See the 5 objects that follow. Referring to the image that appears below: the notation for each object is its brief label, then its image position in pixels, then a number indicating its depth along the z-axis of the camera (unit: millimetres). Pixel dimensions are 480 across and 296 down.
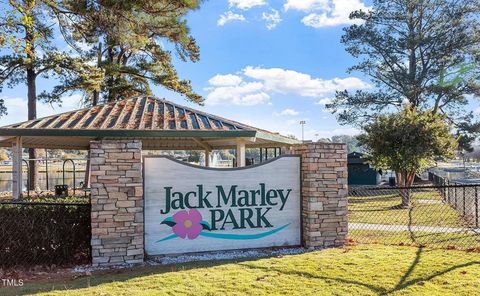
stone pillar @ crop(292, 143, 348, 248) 7207
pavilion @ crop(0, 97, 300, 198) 8367
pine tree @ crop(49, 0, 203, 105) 11250
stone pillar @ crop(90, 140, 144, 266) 6258
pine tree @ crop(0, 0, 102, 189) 15401
